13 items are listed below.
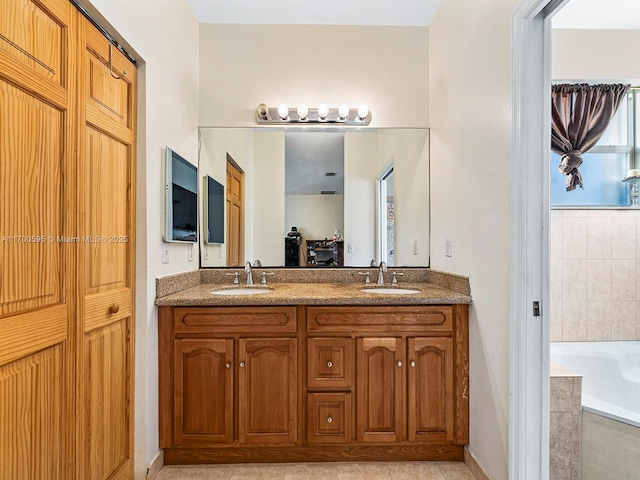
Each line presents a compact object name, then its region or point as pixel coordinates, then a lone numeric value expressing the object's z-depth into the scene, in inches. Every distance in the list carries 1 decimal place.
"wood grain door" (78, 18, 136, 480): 53.3
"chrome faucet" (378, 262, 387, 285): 100.3
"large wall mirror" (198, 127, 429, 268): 104.3
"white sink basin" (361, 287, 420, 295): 93.0
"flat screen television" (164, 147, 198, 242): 77.6
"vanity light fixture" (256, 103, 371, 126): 101.3
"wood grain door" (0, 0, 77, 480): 39.6
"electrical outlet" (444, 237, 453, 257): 89.4
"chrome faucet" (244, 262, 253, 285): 99.8
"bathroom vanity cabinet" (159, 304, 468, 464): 77.2
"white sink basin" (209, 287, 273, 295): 90.5
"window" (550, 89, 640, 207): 104.6
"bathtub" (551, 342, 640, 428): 97.4
